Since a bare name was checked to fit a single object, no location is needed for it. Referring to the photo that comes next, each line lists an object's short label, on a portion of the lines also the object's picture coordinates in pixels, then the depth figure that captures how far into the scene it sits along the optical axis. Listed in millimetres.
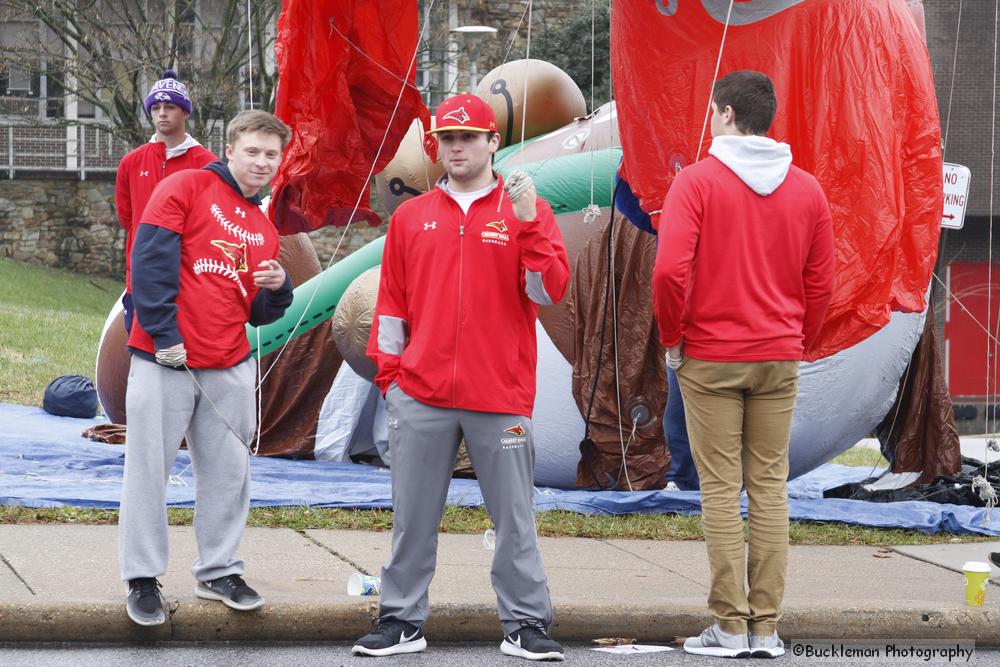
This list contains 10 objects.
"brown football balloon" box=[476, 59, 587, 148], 19794
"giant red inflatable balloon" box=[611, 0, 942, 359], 12308
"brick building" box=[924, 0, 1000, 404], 42562
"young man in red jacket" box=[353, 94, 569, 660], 8703
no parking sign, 14771
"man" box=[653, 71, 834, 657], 8876
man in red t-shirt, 8868
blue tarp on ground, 14147
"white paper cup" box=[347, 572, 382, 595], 9769
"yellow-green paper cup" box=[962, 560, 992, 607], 10212
